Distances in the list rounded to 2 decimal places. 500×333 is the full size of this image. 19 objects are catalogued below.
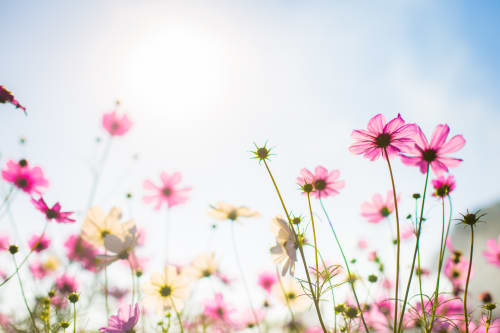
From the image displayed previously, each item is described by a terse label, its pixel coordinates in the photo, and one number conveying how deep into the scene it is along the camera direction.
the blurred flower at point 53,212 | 1.33
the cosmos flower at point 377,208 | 1.44
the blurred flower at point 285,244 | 1.26
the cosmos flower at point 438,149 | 1.25
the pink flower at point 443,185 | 1.28
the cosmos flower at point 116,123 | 1.70
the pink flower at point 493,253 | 1.54
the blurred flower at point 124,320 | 1.27
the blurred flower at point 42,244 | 1.52
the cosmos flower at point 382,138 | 1.22
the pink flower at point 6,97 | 1.24
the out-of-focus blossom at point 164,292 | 1.38
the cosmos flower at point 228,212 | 1.38
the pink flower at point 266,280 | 1.65
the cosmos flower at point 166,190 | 1.60
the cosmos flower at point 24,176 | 1.42
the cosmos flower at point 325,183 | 1.32
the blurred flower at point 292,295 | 1.42
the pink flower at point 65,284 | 1.55
